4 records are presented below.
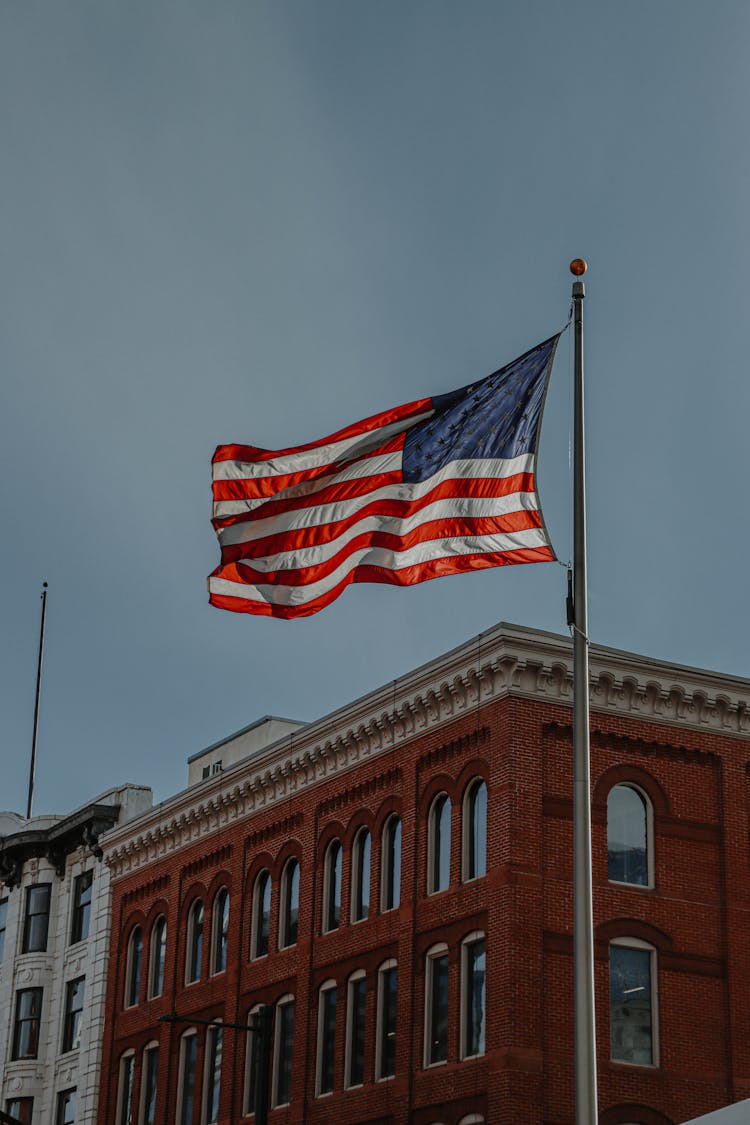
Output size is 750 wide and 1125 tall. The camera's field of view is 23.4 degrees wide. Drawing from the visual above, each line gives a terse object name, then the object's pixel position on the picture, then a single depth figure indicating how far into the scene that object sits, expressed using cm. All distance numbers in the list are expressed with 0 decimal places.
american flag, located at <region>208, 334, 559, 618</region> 2144
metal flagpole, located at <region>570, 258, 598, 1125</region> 1856
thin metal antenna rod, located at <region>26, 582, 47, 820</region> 6456
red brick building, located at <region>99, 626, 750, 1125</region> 3566
